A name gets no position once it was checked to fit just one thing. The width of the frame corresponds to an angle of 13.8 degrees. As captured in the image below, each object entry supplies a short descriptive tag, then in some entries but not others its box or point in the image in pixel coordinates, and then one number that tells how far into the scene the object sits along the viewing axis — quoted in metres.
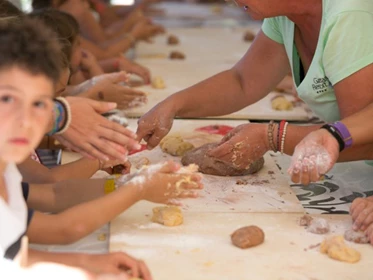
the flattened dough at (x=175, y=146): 3.34
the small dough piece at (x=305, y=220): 2.96
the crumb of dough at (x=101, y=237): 2.89
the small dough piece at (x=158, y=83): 3.98
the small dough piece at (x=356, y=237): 2.90
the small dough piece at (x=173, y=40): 5.36
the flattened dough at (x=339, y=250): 2.82
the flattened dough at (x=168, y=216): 2.93
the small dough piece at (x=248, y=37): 5.59
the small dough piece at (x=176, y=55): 4.75
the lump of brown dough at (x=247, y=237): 2.86
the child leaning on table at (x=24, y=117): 2.64
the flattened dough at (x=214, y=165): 3.18
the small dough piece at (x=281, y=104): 3.75
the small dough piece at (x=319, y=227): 2.93
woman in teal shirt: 3.08
